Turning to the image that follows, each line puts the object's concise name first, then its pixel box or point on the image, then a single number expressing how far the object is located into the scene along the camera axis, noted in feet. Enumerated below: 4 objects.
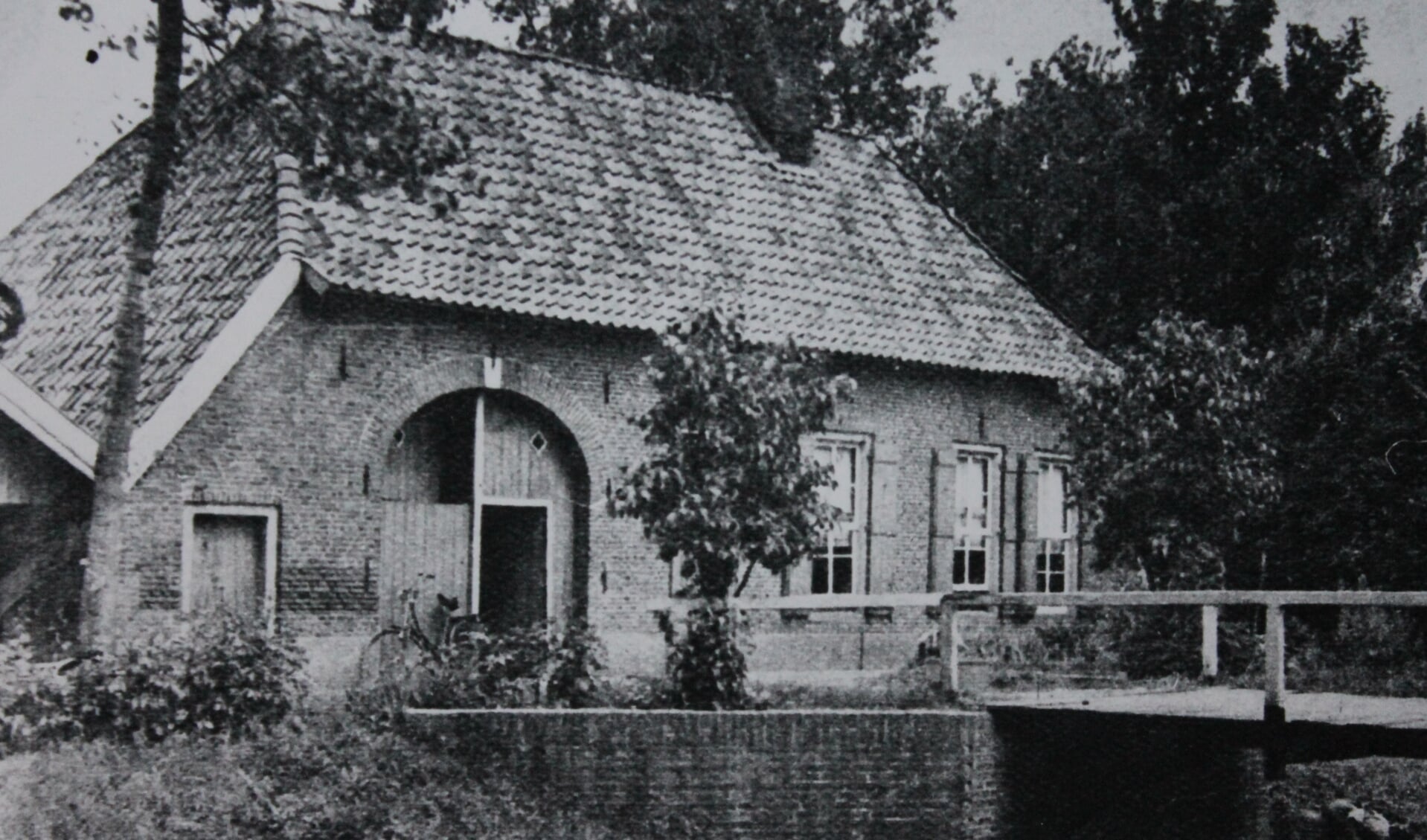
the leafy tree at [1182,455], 55.16
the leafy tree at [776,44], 77.92
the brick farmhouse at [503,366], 49.37
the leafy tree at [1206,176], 59.93
